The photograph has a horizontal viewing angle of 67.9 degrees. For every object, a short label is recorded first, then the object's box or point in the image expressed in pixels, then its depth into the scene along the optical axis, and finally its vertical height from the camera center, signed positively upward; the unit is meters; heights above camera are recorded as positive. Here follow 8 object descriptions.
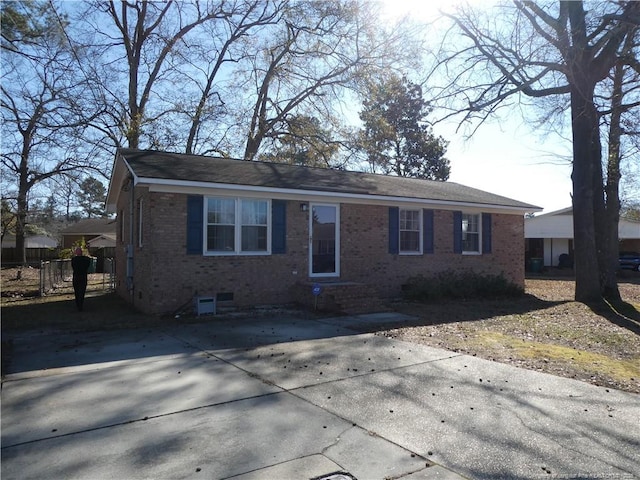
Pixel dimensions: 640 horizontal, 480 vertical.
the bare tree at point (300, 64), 24.50 +10.28
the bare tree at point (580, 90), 12.60 +4.68
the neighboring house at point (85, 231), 47.92 +2.08
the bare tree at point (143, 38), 26.61 +12.10
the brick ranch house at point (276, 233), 11.18 +0.51
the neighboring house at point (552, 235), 37.22 +1.21
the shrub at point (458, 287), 13.95 -1.12
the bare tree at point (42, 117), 16.31 +6.53
